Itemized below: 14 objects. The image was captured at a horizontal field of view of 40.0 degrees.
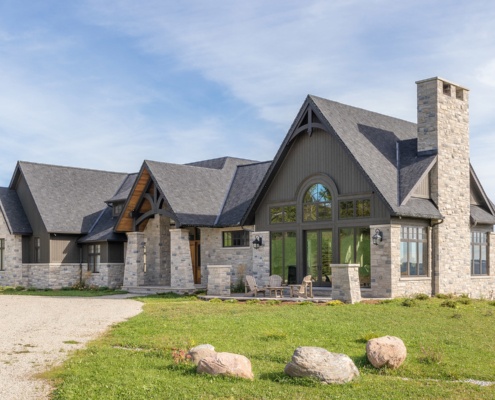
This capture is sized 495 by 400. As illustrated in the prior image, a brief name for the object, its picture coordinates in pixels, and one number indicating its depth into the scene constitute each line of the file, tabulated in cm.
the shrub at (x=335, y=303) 2239
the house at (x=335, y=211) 2528
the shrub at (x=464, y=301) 2322
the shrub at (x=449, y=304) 2173
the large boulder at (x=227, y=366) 1076
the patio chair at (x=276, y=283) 2678
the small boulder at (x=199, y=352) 1186
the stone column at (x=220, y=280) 2728
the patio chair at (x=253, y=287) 2621
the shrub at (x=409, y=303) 2173
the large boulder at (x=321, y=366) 1060
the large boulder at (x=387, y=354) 1170
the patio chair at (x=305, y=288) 2507
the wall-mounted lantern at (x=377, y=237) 2442
